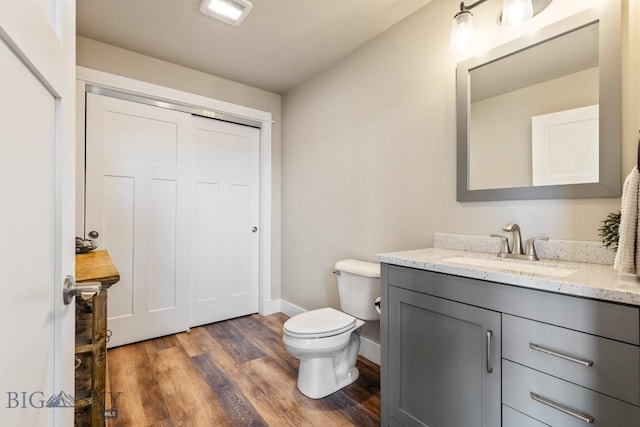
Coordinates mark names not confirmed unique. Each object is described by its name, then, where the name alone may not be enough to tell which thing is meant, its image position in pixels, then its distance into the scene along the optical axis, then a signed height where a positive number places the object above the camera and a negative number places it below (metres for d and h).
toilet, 1.69 -0.69
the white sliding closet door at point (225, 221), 2.76 -0.07
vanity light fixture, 1.30 +0.91
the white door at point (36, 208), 0.44 +0.01
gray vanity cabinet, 0.81 -0.47
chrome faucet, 1.35 -0.15
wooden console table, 1.10 -0.52
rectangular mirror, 1.20 +0.47
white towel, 0.90 -0.05
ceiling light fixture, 1.79 +1.26
